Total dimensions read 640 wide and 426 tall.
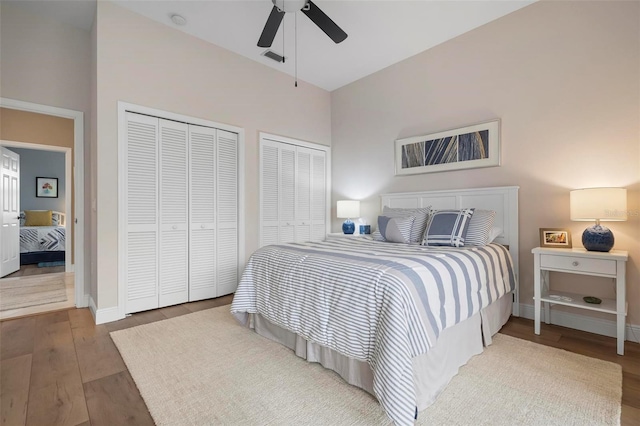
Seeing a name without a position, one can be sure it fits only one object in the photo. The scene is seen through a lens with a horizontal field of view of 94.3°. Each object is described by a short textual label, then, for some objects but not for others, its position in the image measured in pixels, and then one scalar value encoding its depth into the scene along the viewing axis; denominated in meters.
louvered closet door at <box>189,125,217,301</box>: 3.40
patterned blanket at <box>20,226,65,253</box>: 5.49
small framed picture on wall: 6.90
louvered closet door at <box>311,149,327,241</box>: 4.65
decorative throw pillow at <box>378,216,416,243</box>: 2.97
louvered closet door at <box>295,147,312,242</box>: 4.44
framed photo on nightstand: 2.54
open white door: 4.38
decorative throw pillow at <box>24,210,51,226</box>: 6.46
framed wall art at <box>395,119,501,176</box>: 3.11
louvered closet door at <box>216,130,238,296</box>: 3.63
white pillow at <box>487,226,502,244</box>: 2.77
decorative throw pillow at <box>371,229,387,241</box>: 3.17
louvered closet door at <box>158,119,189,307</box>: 3.18
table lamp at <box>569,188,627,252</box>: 2.20
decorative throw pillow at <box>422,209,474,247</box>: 2.66
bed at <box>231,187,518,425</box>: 1.40
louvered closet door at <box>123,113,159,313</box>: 2.95
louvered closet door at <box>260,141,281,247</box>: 4.01
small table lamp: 4.21
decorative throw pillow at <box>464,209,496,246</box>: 2.63
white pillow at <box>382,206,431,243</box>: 2.97
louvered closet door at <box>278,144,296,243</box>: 4.24
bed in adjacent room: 5.48
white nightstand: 2.11
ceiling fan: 2.27
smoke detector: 3.04
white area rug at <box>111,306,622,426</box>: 1.44
